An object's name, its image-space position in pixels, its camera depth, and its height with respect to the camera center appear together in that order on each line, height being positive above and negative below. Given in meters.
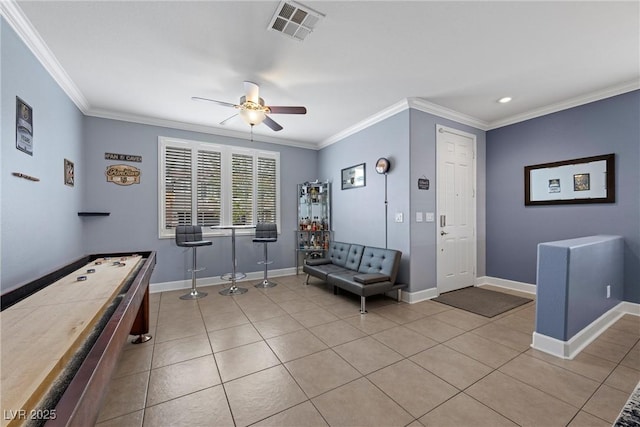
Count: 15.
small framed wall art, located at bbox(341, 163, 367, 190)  4.76 +0.74
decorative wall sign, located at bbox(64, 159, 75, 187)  3.27 +0.56
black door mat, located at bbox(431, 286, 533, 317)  3.53 -1.31
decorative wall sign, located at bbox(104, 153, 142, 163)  4.19 +0.98
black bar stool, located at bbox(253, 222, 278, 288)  4.83 -0.36
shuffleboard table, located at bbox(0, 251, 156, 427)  0.71 -0.50
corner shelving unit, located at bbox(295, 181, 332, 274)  5.70 -0.08
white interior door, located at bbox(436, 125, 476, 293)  4.19 +0.09
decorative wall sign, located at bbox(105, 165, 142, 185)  4.21 +0.69
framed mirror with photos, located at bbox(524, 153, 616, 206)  3.49 +0.48
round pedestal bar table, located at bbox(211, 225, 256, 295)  4.40 -1.12
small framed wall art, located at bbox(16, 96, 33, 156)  2.22 +0.80
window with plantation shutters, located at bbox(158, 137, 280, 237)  4.62 +0.59
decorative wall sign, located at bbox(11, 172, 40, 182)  2.20 +0.36
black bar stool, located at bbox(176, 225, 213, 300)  4.11 -0.43
